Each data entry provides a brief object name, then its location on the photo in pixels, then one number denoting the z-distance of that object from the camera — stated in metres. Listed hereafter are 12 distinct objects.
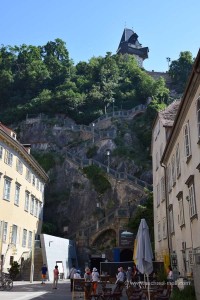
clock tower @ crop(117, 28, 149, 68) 111.69
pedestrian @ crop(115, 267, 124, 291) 15.40
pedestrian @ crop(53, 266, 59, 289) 23.11
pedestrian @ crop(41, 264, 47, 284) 27.28
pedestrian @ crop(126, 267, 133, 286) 20.21
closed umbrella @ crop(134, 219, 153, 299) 13.68
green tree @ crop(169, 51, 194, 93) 88.88
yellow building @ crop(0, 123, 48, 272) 30.11
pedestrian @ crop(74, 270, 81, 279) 17.70
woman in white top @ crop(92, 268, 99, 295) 16.33
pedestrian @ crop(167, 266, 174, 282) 17.34
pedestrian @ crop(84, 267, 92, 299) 15.81
